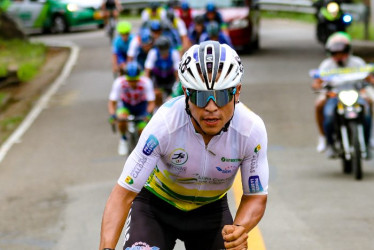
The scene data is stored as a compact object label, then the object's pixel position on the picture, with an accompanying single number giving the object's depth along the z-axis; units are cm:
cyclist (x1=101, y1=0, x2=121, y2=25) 2953
